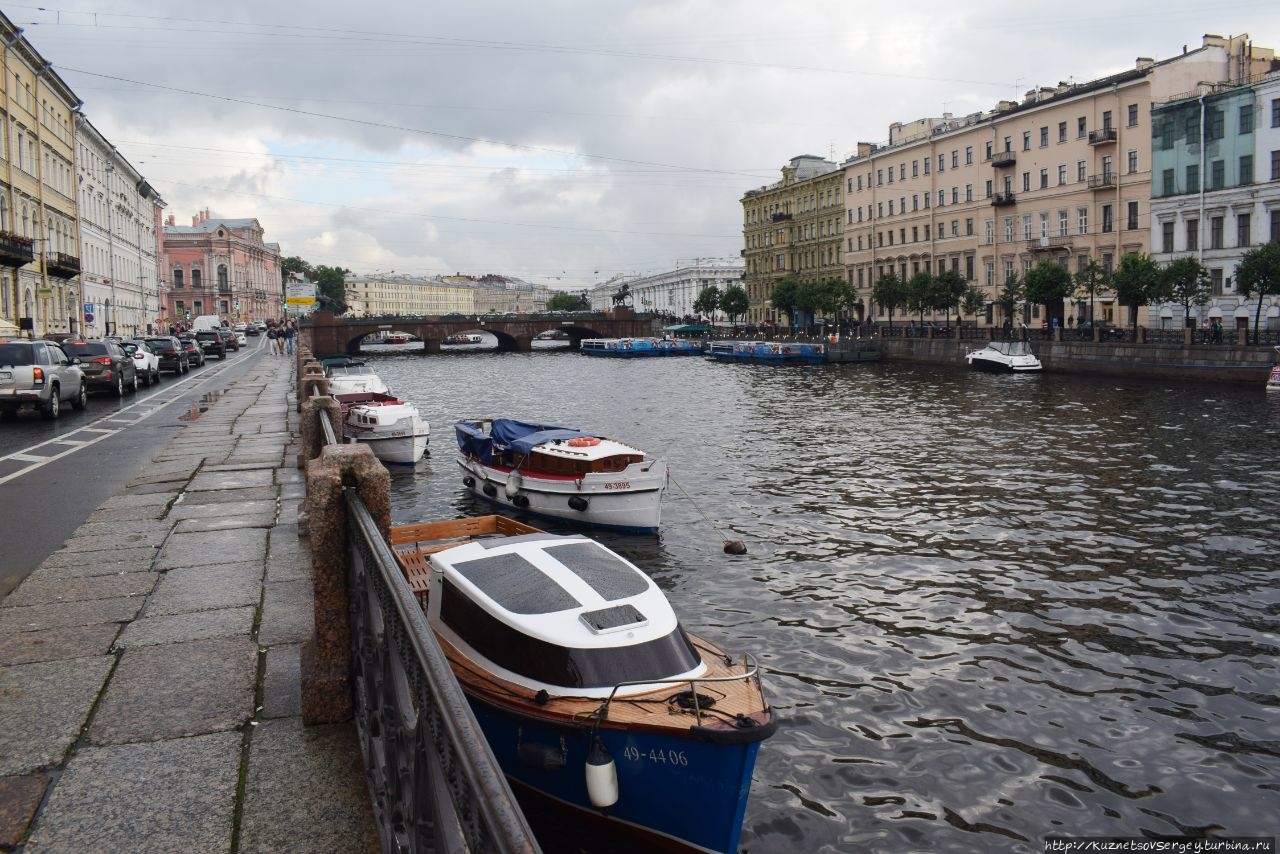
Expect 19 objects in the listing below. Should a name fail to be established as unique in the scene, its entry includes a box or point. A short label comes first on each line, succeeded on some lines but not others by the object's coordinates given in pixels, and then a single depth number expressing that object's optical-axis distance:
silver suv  23.83
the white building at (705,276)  186.00
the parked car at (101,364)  31.12
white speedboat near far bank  56.97
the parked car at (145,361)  37.38
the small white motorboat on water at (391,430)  26.55
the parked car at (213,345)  66.03
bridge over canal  102.38
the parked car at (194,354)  54.41
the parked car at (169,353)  46.41
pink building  132.62
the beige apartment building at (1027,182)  63.22
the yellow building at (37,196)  46.03
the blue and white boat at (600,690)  7.49
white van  88.56
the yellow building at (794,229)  107.25
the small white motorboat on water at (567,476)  19.20
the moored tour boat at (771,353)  77.06
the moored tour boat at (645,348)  100.75
